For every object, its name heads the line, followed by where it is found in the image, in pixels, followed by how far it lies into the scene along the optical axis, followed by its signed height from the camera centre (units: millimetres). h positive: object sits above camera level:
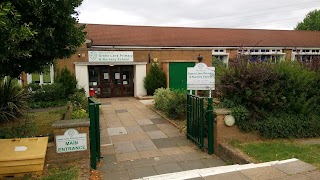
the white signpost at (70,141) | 5223 -1421
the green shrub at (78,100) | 10437 -1345
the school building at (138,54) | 16922 +1268
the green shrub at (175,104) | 9883 -1300
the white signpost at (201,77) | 7586 -190
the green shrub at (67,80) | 15459 -489
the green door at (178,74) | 18094 -218
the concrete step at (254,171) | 4254 -1736
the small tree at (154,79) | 17344 -543
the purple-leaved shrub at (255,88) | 6309 -444
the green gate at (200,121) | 6398 -1346
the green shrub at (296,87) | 6609 -455
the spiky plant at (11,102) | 8516 -1057
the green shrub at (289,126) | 6414 -1438
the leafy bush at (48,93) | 14055 -1147
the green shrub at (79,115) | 7396 -1264
